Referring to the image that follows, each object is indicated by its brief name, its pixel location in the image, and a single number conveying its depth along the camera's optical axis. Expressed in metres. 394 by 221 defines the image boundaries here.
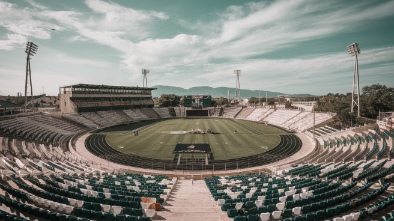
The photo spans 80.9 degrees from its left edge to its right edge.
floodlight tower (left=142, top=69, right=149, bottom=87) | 116.50
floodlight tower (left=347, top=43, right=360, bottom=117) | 56.38
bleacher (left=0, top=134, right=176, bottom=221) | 12.51
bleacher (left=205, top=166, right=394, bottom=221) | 12.67
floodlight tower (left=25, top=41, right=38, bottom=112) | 56.44
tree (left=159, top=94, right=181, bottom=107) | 119.68
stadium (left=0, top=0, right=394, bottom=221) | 13.63
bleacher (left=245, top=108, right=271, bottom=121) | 88.26
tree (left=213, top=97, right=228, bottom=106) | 142.90
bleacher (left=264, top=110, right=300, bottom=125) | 74.31
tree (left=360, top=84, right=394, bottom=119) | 61.34
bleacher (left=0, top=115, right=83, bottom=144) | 39.88
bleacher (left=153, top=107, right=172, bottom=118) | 101.94
